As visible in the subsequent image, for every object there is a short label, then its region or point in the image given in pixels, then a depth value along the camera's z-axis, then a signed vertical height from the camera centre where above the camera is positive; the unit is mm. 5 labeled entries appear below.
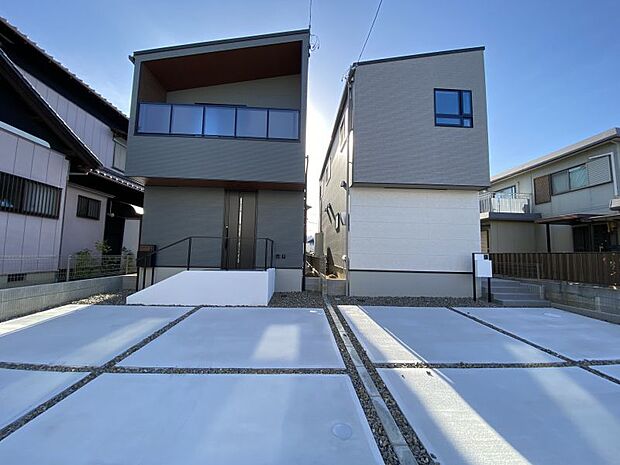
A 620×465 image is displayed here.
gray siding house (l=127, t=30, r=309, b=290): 7723 +2360
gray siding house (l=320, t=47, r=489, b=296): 8195 +2273
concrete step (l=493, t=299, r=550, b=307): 7367 -1154
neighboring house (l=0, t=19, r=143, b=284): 6738 +2127
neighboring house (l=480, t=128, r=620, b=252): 10039 +2242
